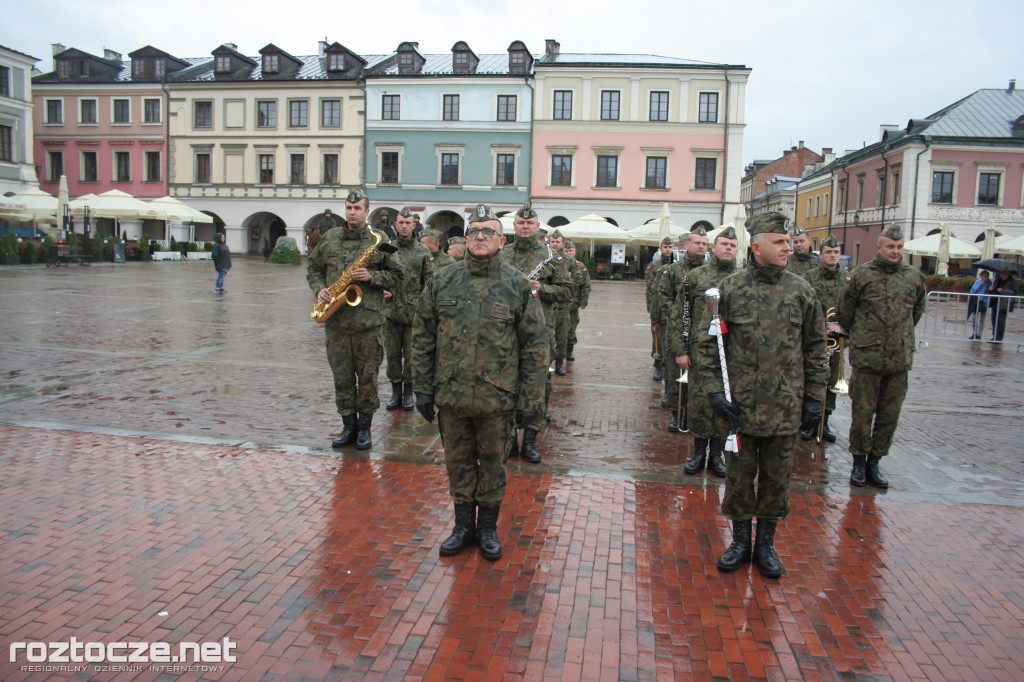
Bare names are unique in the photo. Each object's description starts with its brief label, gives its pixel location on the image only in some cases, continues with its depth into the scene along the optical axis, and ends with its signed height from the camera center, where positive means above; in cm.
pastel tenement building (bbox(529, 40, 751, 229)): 3916 +763
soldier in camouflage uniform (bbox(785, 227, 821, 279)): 791 +24
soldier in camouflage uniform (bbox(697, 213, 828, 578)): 424 -59
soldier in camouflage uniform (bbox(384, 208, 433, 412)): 775 -49
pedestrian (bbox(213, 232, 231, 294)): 2005 +1
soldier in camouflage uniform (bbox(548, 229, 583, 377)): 993 -68
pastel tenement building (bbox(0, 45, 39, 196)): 4043 +762
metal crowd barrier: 1571 -103
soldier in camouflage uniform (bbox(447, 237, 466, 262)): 934 +28
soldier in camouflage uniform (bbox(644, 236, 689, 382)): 918 -37
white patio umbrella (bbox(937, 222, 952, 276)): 2622 +124
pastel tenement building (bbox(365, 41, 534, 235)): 4106 +791
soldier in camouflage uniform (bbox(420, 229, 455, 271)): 888 +26
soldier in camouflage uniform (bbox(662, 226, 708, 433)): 736 -18
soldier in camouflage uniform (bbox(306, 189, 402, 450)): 631 -50
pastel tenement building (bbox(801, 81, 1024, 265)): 3625 +571
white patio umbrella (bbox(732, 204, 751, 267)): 2191 +140
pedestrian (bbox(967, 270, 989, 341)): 1579 -46
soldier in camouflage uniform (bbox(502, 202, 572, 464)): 696 +11
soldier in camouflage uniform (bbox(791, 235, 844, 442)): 751 -1
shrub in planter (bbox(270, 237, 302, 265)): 3756 +46
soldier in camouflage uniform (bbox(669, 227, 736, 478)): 600 -71
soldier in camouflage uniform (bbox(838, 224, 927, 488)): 587 -56
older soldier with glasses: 431 -60
